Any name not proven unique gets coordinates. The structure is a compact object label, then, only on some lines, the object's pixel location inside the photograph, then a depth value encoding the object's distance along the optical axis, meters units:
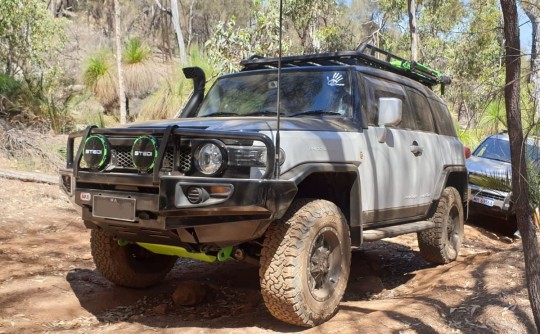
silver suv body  3.58
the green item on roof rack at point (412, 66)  6.47
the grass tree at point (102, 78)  17.23
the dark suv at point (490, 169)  9.16
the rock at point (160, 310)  4.64
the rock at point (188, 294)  4.86
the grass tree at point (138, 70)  17.52
